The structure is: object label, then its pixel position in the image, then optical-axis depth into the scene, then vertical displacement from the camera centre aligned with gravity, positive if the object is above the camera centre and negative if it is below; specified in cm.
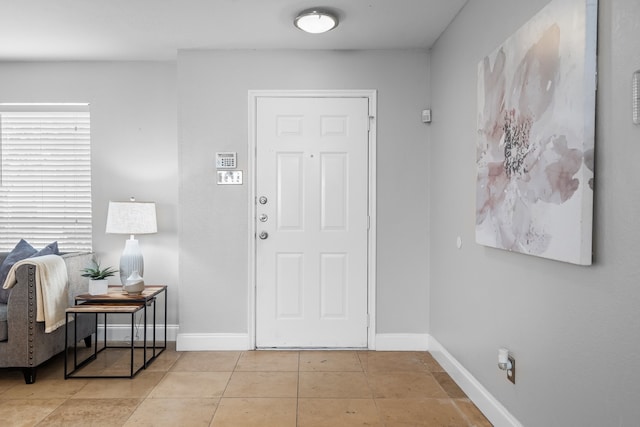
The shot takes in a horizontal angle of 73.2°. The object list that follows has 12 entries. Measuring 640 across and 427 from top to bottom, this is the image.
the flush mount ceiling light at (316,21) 282 +122
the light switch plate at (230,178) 352 +20
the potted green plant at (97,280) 307 -56
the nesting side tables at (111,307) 293 -72
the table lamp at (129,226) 328 -19
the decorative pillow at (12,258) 301 -42
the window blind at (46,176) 384 +23
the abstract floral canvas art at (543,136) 150 +29
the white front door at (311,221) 352 -15
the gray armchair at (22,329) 280 -83
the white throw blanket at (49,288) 283 -59
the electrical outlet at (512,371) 209 -81
